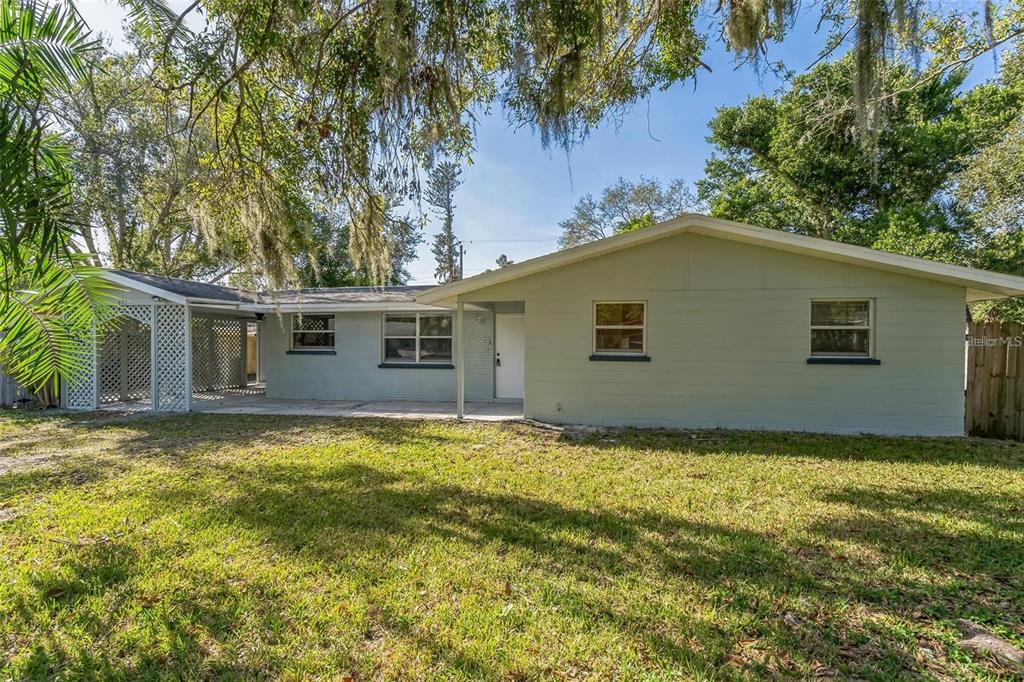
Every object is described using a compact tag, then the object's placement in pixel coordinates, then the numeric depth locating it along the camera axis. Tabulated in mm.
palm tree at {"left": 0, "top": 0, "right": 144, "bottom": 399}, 1573
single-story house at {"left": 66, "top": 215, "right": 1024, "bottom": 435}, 7508
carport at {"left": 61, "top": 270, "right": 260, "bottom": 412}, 10633
